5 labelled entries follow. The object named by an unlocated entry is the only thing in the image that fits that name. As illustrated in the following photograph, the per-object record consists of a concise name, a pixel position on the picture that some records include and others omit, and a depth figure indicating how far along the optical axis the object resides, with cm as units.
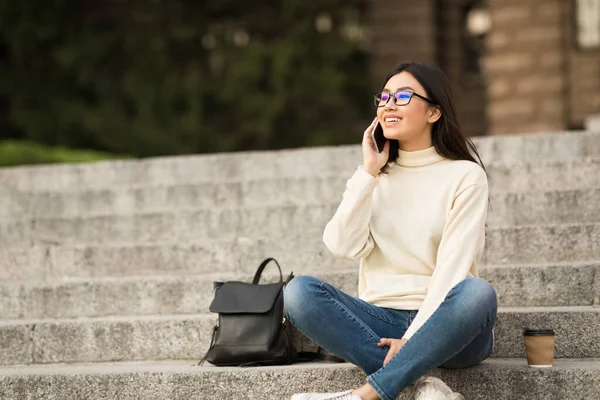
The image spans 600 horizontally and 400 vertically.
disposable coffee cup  771
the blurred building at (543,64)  2350
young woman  720
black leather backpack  830
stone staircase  830
